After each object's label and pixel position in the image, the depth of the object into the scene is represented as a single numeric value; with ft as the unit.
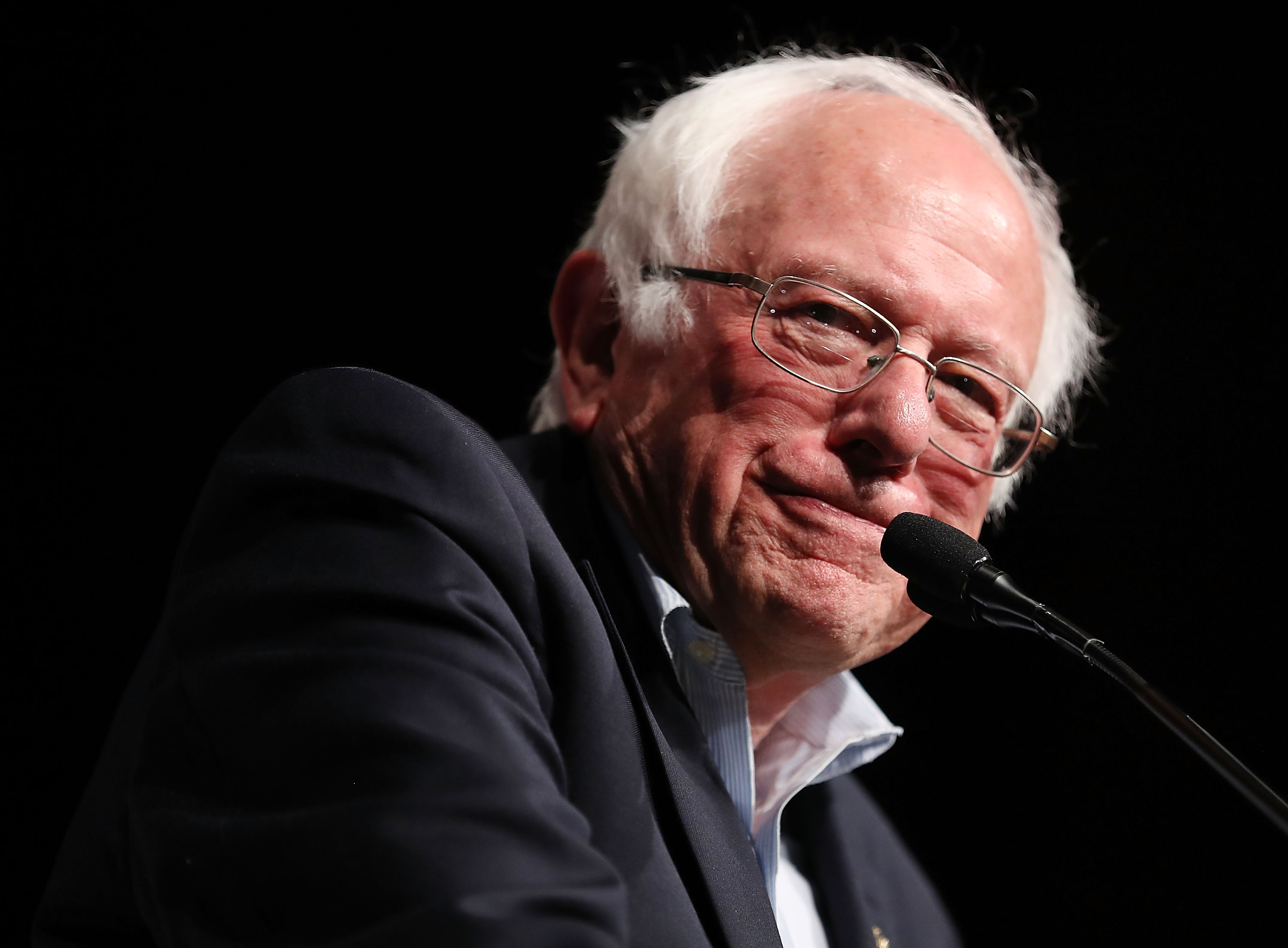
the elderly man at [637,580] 7.83
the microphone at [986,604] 7.91
